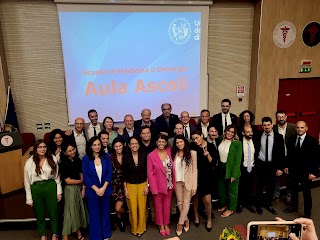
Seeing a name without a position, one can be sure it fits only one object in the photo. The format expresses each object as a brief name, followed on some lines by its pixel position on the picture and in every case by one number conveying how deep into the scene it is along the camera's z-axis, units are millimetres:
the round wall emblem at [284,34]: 4866
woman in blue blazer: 2927
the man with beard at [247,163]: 3356
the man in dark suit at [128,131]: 3527
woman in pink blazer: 3040
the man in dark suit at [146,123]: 3707
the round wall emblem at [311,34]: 5003
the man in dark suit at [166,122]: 3884
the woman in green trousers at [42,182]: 2829
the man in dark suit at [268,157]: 3325
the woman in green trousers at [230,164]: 3244
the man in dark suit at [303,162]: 3275
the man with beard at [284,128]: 3464
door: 5217
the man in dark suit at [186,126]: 3647
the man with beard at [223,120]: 3980
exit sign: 5123
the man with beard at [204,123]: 3710
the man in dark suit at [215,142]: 3247
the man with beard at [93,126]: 3704
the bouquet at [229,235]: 1883
